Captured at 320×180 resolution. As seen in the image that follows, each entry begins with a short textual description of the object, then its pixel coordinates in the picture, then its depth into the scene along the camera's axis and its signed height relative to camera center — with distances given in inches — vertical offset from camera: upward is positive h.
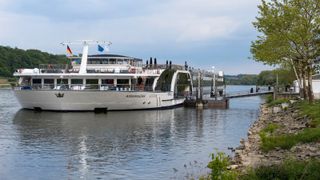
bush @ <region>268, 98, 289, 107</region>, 2218.8 -69.8
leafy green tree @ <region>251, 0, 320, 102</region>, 1493.6 +179.0
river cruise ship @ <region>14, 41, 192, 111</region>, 1977.1 +8.1
